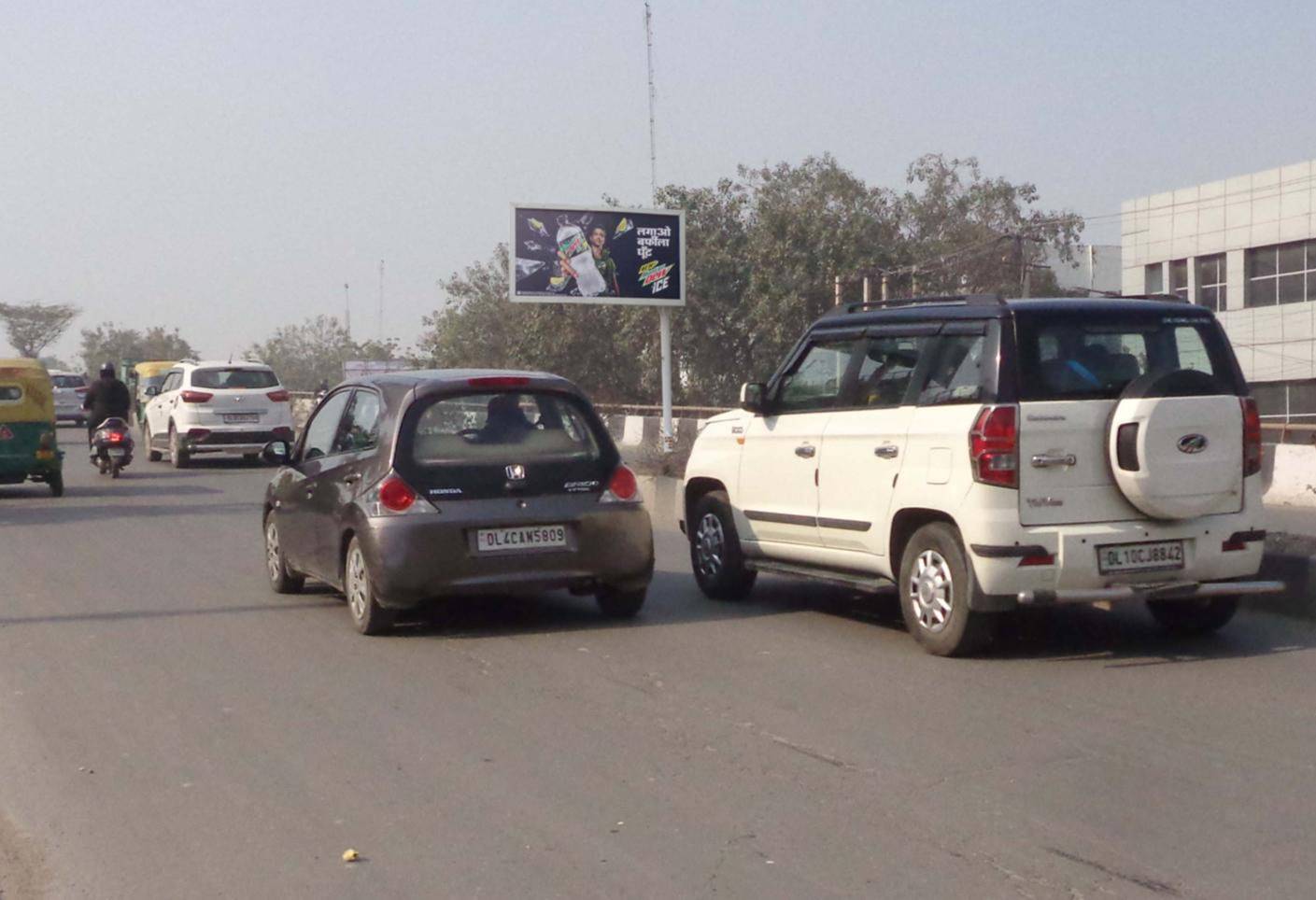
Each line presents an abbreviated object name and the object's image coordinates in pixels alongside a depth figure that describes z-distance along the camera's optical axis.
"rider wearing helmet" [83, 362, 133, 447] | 23.97
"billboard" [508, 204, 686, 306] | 29.00
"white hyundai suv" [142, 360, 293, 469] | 25.67
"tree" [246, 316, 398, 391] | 94.69
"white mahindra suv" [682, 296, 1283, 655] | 7.93
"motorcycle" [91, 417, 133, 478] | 23.39
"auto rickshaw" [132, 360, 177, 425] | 34.19
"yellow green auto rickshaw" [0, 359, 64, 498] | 19.52
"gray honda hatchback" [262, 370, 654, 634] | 9.08
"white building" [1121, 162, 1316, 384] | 40.12
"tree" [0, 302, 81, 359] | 102.62
